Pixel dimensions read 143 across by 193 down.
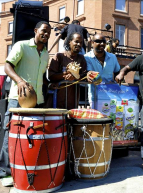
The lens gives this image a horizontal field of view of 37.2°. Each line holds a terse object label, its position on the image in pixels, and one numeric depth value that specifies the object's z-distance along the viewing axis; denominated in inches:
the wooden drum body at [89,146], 97.1
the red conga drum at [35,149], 82.9
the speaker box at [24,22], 154.9
